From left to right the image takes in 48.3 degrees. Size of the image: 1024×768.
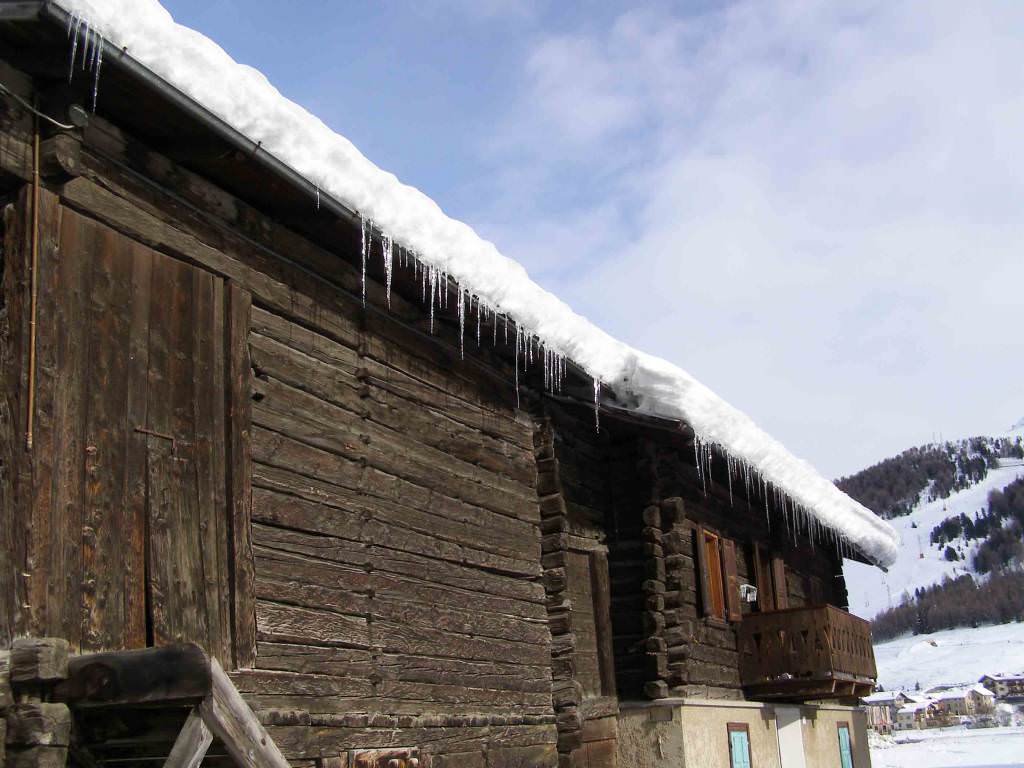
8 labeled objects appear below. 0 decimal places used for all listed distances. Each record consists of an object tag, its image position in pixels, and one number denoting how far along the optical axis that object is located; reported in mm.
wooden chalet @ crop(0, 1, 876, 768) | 5078
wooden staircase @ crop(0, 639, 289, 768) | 4691
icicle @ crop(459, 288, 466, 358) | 8055
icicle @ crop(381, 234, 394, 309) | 7395
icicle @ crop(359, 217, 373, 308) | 7123
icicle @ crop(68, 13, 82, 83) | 5121
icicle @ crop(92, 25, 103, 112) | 5297
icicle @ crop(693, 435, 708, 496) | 12180
